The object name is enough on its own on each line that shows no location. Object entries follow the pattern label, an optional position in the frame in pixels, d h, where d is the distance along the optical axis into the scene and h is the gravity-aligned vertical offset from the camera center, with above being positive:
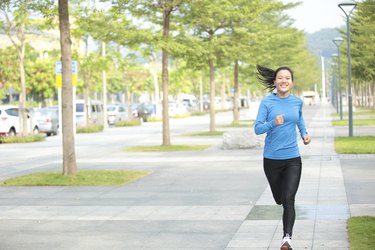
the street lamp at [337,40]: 48.06 +3.64
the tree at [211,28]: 25.67 +3.00
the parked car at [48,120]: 40.05 -0.38
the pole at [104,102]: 46.47 +0.46
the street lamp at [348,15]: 28.13 +3.00
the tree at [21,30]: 33.00 +3.45
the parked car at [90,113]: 46.00 -0.16
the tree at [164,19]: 23.50 +2.64
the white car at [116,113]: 57.69 -0.26
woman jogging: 7.80 -0.34
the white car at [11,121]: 35.78 -0.32
